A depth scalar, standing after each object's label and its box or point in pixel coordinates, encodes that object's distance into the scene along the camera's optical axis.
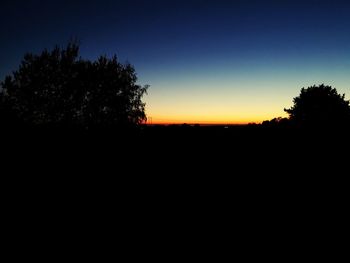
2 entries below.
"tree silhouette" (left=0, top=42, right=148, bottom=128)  28.41
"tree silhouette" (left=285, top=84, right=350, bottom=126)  33.57
